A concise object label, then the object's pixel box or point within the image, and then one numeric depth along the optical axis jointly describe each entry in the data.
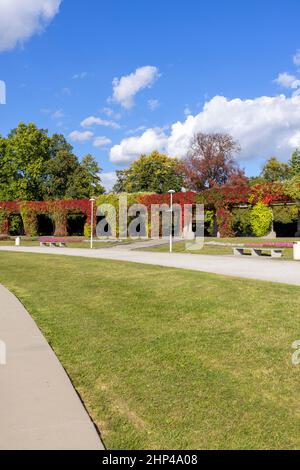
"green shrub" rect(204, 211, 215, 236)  37.34
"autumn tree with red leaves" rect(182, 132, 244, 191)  55.56
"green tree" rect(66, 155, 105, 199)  57.72
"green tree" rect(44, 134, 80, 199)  59.38
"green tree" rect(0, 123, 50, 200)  54.81
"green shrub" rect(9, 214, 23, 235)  46.28
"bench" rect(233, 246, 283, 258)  17.83
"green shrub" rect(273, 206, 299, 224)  35.34
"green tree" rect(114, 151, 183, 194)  61.66
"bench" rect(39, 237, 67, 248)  30.47
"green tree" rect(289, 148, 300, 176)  48.66
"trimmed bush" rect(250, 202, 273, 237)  34.84
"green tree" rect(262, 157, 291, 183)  56.72
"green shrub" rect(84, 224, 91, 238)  41.41
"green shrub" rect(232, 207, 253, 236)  35.97
